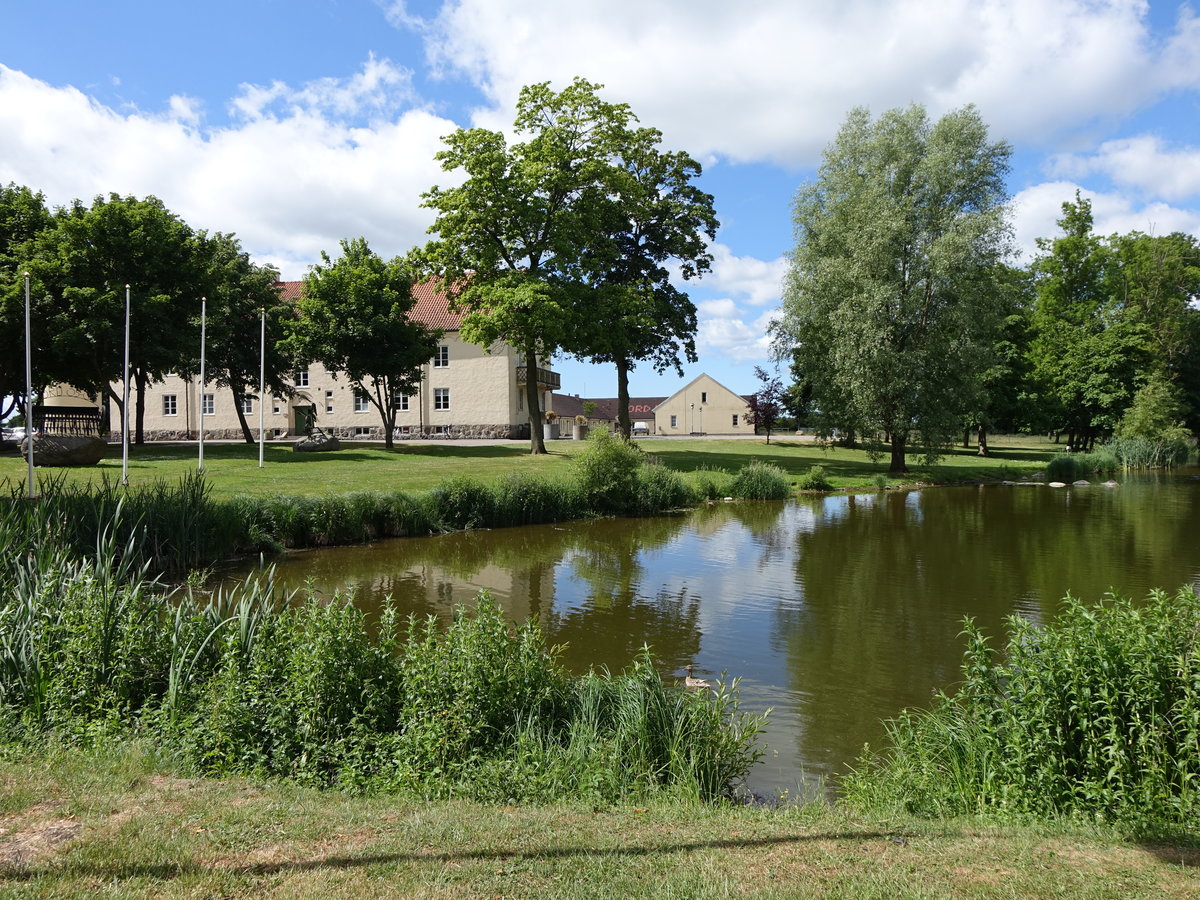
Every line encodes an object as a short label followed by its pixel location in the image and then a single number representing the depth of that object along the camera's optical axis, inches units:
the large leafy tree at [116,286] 1182.3
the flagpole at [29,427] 559.1
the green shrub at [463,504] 837.2
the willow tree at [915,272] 1293.1
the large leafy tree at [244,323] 1513.7
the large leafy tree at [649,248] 1428.4
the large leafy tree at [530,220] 1295.5
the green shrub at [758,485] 1202.6
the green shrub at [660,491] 1043.3
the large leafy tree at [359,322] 1438.2
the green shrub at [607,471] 981.2
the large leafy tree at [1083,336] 1993.1
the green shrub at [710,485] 1177.4
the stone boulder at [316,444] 1435.8
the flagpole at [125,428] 771.7
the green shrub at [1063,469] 1486.2
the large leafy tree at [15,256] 1171.9
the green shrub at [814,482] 1322.6
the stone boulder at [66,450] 932.0
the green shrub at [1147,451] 1754.4
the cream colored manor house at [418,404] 2031.3
